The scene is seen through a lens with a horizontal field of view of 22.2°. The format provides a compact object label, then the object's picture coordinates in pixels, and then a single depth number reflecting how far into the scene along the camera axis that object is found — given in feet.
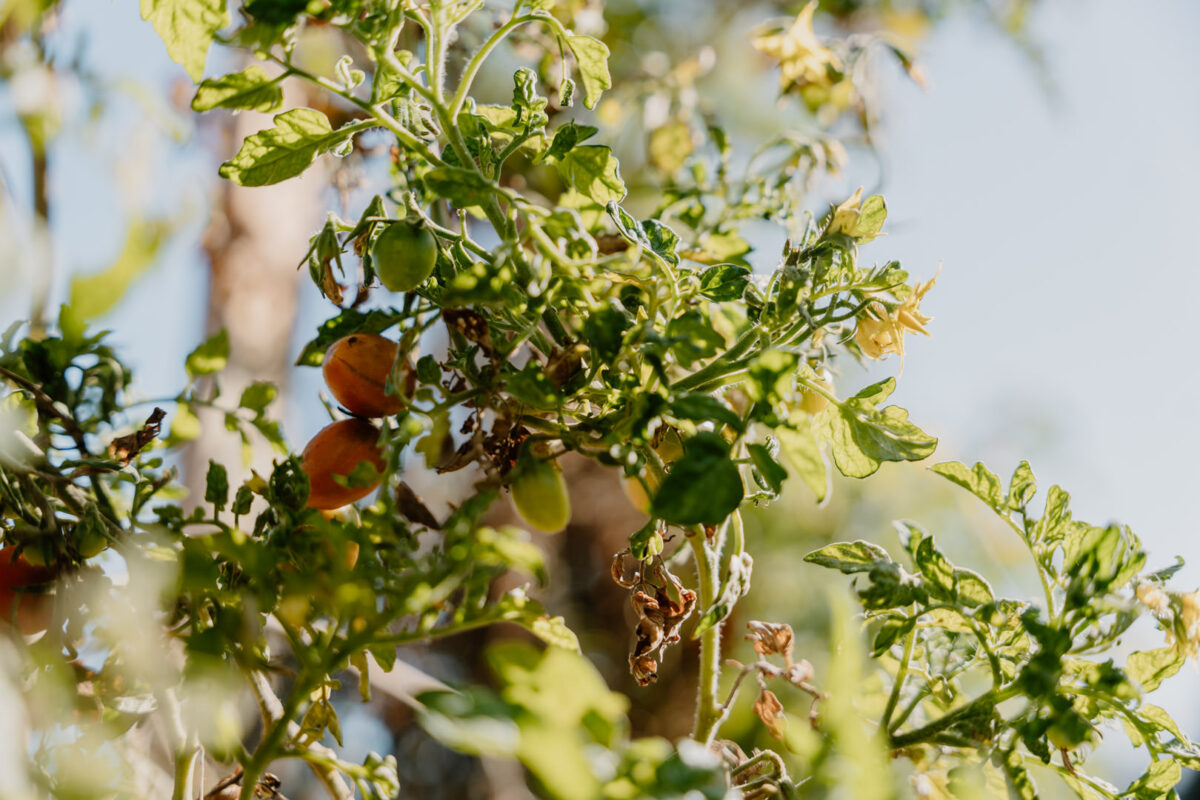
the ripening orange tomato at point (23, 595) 5.08
